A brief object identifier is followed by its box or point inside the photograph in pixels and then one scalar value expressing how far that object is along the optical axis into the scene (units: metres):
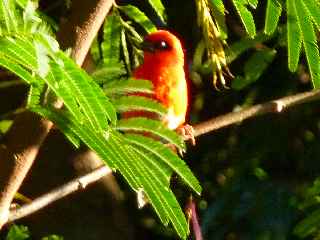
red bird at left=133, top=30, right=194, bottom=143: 6.83
